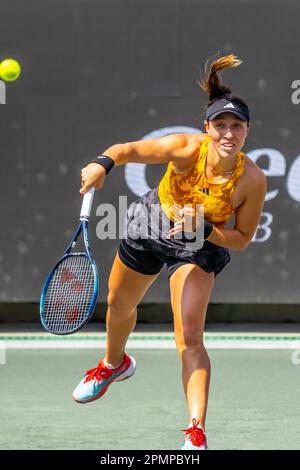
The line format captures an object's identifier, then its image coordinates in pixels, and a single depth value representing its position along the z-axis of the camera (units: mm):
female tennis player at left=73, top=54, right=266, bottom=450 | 8945
